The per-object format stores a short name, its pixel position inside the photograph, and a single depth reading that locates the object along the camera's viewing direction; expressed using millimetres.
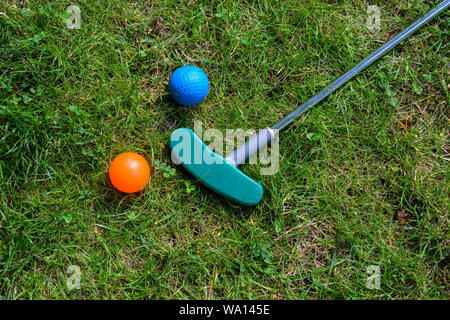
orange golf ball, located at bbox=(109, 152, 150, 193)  1935
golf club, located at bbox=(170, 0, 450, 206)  2094
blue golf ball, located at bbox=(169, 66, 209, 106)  2057
